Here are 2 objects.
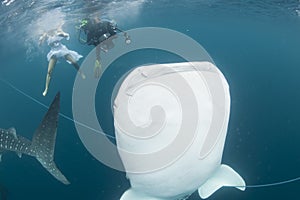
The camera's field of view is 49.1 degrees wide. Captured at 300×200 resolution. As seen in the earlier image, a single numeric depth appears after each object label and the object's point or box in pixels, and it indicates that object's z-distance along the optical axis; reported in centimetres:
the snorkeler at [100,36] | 888
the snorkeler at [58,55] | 927
